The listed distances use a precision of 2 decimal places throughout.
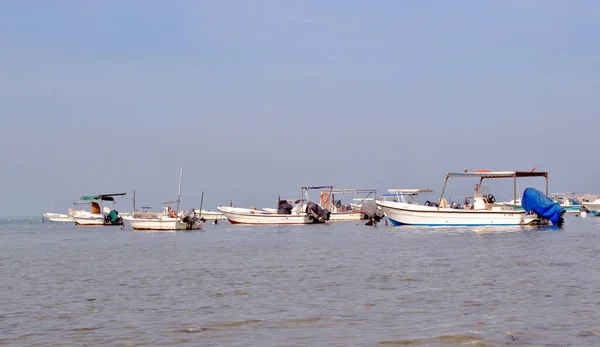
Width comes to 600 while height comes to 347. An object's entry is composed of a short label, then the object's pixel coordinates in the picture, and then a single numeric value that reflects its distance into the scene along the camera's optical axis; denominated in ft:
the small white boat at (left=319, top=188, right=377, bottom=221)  312.71
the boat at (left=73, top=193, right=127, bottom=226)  307.17
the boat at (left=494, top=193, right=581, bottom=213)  374.22
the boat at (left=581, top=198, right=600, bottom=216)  331.53
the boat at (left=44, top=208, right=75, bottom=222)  436.52
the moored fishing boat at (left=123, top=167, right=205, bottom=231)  223.71
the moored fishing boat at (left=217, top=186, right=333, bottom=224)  261.03
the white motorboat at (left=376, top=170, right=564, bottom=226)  176.14
